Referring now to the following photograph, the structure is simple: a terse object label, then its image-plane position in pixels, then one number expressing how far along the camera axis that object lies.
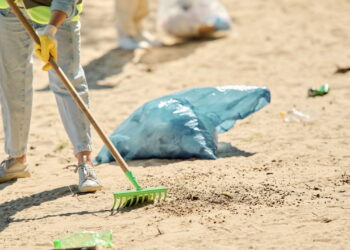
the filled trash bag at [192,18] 16.03
